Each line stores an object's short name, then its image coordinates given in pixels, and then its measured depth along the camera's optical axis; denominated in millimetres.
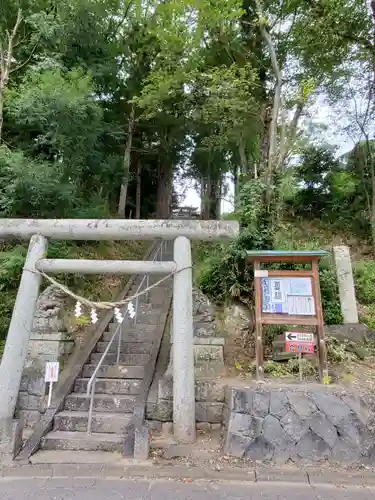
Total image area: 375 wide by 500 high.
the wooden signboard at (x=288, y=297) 4793
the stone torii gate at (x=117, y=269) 4242
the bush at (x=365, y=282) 7194
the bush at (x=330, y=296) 6288
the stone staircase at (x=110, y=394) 4168
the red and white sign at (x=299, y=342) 4621
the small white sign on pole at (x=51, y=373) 4625
